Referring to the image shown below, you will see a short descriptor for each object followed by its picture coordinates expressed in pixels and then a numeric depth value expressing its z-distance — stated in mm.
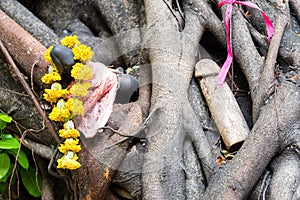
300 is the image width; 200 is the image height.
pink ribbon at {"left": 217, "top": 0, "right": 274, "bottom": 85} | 2068
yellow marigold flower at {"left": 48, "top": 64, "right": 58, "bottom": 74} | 2021
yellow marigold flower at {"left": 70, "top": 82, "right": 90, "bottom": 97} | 1969
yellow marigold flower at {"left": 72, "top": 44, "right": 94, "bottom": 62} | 1991
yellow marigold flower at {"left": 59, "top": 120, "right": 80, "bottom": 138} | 1959
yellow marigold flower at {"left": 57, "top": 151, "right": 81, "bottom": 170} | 1939
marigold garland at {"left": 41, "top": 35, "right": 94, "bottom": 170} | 1952
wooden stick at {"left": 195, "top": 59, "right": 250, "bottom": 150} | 1971
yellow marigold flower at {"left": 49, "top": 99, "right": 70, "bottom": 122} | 1967
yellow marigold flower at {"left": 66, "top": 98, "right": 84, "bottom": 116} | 1959
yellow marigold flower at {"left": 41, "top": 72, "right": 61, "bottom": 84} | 2003
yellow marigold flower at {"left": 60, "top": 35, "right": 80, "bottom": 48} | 2009
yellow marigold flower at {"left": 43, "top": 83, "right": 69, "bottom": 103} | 1987
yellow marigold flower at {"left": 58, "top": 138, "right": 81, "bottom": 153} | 1950
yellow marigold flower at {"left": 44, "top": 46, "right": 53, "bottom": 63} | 2011
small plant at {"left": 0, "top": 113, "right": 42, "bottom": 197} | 2074
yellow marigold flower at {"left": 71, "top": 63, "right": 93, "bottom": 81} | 1975
